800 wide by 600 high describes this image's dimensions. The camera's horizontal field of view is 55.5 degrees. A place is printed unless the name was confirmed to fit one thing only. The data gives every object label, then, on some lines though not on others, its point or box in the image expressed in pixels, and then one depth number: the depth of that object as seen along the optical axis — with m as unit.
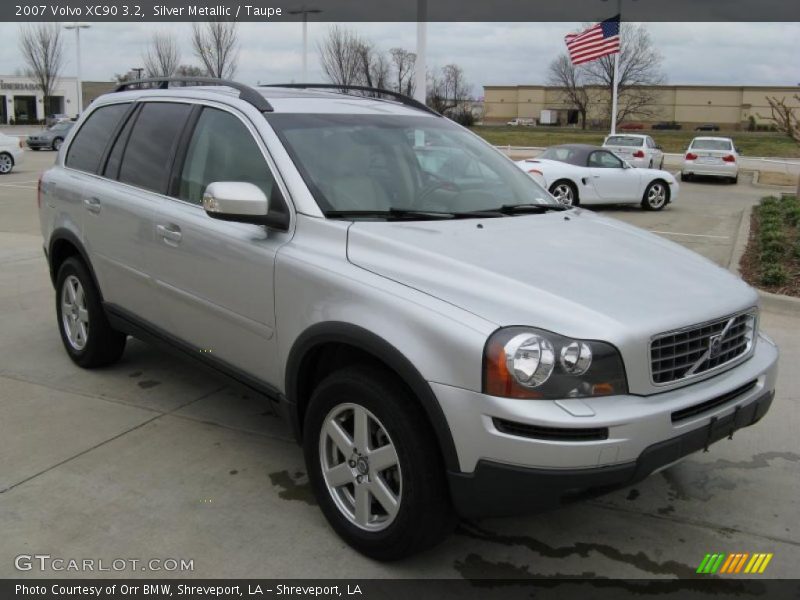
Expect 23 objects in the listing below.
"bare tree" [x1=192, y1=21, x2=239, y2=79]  39.19
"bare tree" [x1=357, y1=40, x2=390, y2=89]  33.62
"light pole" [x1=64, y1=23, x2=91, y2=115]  48.71
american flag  23.85
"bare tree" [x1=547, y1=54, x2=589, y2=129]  75.00
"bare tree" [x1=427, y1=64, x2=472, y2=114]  55.29
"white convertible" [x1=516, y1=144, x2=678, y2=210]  15.29
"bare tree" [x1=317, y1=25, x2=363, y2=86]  34.41
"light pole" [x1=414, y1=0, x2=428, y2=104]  13.45
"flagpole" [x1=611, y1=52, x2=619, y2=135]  31.71
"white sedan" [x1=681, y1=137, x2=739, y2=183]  24.12
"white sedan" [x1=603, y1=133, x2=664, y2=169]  22.81
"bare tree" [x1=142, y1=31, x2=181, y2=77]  46.66
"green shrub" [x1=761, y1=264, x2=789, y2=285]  7.66
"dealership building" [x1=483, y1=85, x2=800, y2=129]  80.19
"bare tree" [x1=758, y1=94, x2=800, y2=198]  11.36
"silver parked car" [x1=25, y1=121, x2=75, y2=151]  34.22
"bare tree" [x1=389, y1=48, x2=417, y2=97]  36.69
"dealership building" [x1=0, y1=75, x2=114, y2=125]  69.75
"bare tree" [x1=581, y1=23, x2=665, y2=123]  66.31
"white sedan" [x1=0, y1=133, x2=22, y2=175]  22.91
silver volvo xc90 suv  2.56
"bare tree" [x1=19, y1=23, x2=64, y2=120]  60.47
